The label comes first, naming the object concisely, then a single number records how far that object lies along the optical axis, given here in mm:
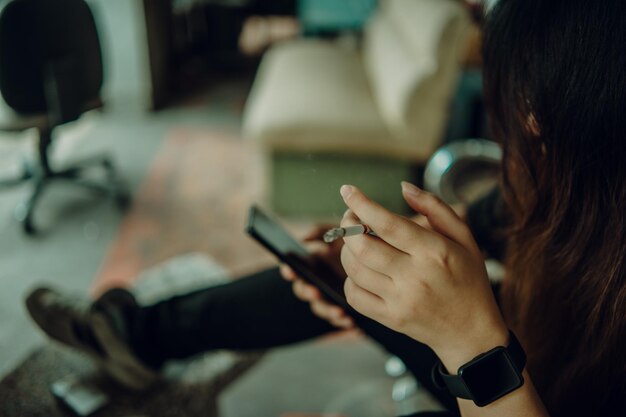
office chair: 1847
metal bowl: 1566
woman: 574
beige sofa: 1972
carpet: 1940
